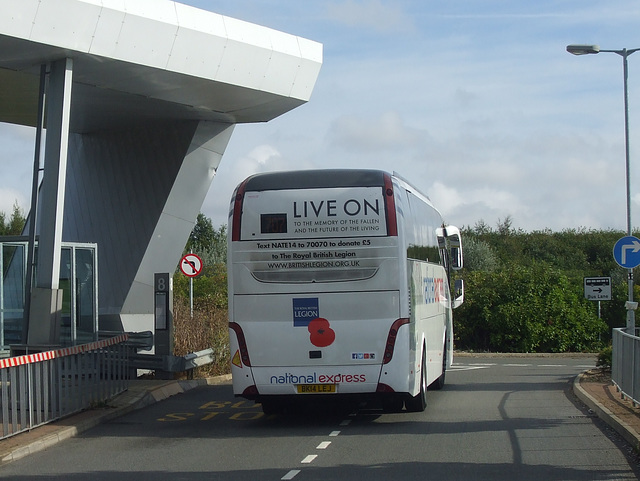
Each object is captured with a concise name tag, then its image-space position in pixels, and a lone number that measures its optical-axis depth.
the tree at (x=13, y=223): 60.75
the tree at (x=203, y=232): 73.92
